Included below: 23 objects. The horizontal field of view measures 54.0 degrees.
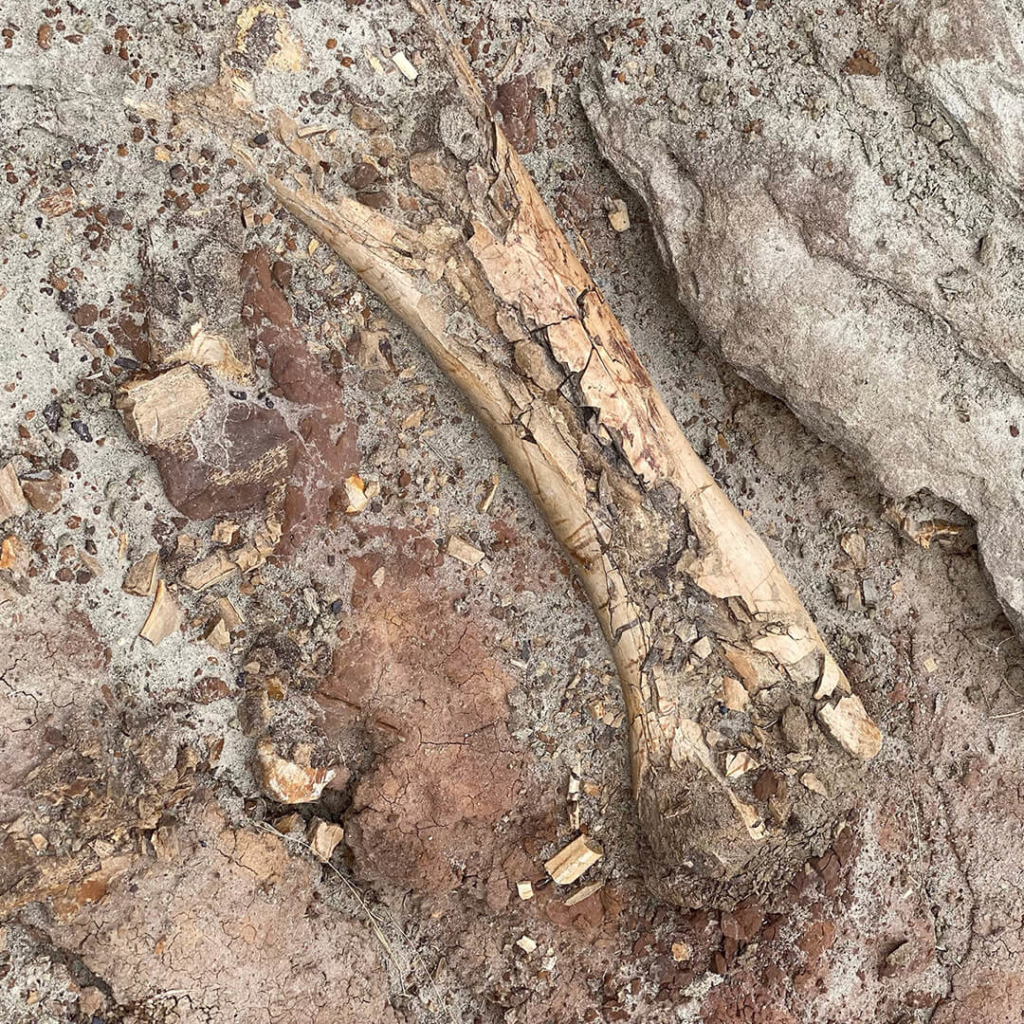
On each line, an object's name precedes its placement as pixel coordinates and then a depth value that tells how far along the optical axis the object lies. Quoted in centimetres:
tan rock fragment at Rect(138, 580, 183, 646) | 205
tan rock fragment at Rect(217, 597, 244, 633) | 210
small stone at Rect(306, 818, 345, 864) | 219
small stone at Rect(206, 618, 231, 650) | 210
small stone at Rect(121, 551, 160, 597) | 203
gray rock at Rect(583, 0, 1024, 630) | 208
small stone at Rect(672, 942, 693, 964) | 233
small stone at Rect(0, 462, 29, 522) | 193
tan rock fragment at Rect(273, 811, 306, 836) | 219
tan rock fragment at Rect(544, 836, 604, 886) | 226
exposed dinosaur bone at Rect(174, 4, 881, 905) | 205
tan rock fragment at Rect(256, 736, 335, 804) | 213
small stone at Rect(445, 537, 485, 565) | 220
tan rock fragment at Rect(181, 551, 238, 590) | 207
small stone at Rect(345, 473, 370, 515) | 215
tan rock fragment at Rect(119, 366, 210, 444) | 195
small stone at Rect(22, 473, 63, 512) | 195
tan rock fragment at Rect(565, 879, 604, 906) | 229
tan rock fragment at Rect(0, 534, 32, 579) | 195
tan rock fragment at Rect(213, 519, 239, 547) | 207
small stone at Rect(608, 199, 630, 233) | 227
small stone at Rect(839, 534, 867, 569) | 235
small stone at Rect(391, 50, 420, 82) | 206
